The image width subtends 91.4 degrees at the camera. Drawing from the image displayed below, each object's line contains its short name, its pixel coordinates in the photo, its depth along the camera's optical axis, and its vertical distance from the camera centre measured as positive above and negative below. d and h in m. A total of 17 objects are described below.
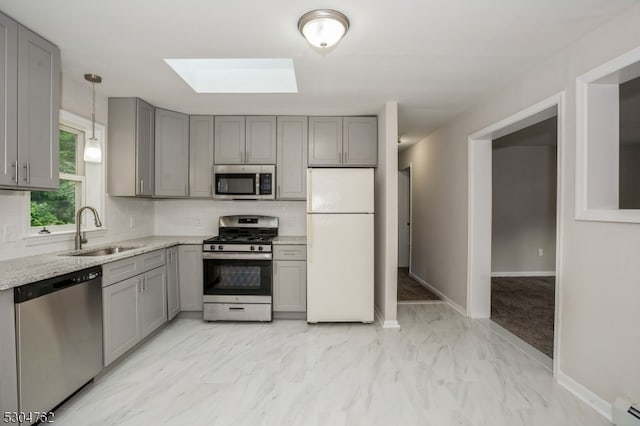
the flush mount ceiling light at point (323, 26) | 1.76 +1.08
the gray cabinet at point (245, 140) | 3.74 +0.85
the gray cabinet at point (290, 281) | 3.46 -0.78
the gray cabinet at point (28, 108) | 1.83 +0.64
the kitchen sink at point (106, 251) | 2.72 -0.37
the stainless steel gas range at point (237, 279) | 3.37 -0.75
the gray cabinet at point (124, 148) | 3.19 +0.64
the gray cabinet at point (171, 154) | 3.52 +0.65
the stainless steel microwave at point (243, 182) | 3.68 +0.34
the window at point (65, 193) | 2.52 +0.15
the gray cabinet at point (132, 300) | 2.31 -0.76
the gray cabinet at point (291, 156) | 3.74 +0.66
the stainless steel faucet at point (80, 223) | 2.67 -0.12
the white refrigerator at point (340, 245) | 3.29 -0.36
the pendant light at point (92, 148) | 2.52 +0.51
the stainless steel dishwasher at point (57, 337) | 1.65 -0.75
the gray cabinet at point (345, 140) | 3.72 +0.85
